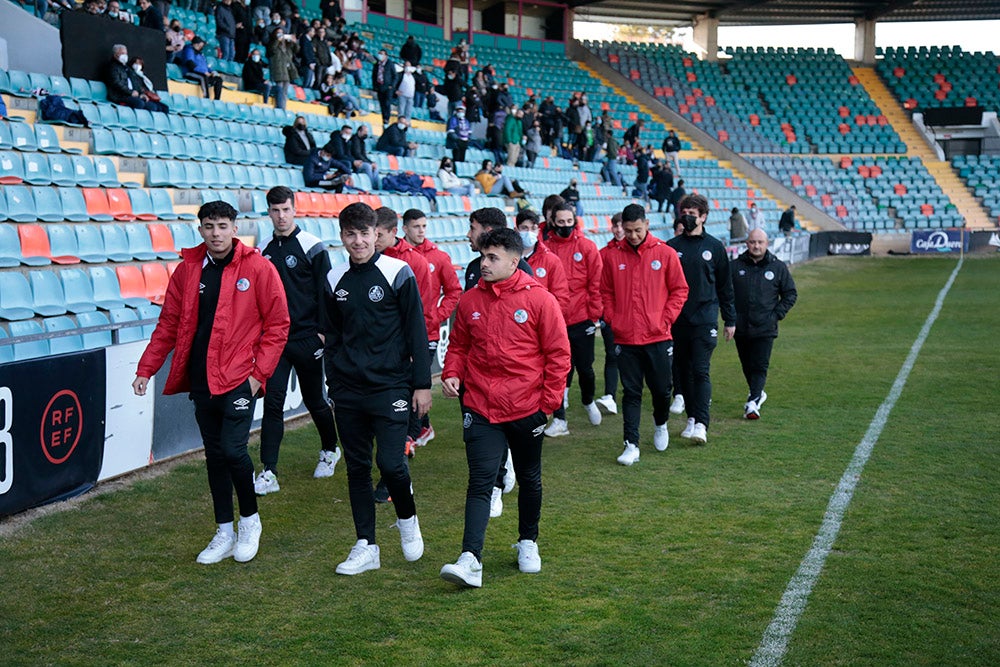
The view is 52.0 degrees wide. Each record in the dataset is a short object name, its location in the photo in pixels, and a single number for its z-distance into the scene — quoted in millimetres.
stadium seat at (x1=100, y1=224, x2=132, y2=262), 10680
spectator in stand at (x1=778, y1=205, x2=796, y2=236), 31359
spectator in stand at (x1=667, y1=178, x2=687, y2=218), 27172
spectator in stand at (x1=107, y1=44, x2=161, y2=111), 13703
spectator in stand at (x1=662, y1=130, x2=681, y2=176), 32131
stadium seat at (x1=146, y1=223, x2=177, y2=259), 11328
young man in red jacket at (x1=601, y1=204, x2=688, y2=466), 8031
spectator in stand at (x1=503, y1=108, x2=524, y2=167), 23562
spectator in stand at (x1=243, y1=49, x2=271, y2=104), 18203
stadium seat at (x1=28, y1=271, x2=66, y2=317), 9266
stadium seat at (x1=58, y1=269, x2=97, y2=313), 9617
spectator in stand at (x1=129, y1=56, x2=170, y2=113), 14172
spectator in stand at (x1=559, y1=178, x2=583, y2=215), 20802
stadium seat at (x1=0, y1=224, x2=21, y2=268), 9492
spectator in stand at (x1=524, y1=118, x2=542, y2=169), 24516
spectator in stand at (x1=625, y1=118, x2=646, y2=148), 31000
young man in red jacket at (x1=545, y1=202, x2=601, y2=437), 8898
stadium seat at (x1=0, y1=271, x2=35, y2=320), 8905
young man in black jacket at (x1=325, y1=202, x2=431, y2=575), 5480
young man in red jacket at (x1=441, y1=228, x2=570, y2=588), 5395
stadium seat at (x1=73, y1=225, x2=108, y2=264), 10375
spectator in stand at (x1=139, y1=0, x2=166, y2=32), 15507
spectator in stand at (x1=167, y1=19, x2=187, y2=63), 16469
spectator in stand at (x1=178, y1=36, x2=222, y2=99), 16734
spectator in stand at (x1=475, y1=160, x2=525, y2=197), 20641
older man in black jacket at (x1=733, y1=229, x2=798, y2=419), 9570
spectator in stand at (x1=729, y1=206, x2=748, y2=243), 25219
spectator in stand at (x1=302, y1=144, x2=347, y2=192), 15719
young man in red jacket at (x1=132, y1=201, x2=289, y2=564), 5594
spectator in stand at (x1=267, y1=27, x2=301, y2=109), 17859
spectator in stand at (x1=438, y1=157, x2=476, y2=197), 19594
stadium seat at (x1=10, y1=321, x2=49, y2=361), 8359
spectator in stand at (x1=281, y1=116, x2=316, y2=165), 15701
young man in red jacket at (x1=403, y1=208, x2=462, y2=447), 8000
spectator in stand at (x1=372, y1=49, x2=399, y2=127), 21203
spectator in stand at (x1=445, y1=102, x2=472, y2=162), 21672
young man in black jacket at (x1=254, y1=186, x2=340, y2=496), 7059
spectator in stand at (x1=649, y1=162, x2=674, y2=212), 27359
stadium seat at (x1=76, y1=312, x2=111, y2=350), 8988
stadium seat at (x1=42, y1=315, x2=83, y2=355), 8617
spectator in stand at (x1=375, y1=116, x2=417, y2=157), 19531
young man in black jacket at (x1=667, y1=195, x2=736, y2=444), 8633
